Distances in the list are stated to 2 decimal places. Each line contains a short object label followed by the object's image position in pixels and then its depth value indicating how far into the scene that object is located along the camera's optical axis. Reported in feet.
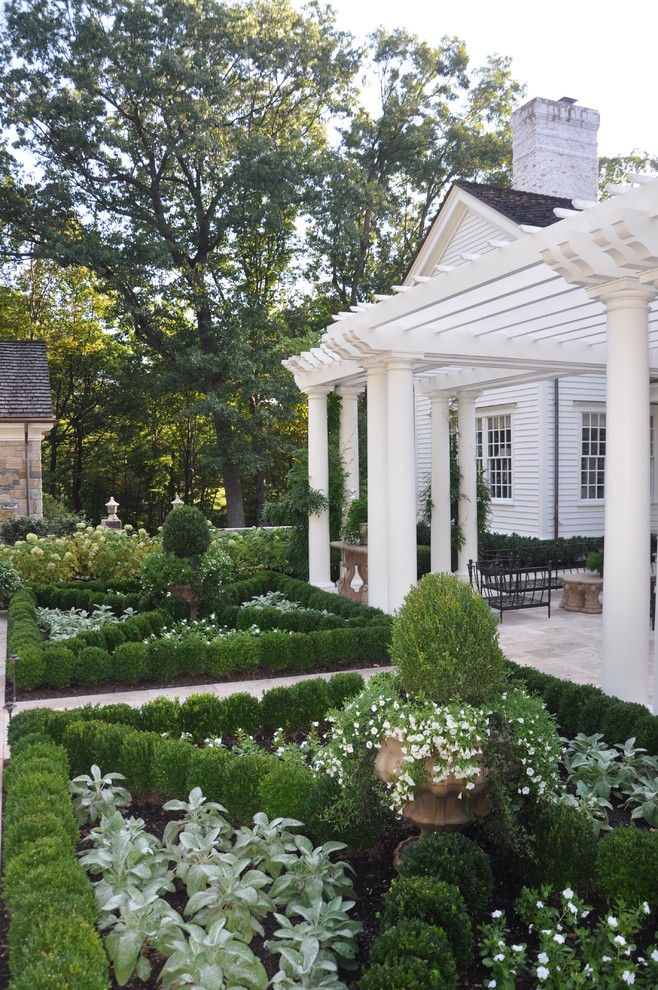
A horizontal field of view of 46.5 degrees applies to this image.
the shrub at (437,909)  9.57
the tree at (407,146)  76.89
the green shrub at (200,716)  18.03
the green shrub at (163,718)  17.79
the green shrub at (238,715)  18.28
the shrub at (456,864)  10.58
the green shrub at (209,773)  14.29
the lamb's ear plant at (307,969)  9.11
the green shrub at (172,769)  14.82
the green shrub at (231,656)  24.20
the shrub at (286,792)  13.39
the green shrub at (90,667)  23.32
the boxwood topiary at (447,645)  11.78
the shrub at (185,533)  30.09
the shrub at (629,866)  10.57
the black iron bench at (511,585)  31.81
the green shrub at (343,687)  19.52
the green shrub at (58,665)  23.07
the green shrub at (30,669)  22.82
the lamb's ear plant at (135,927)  9.62
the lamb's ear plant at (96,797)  14.08
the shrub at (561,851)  11.26
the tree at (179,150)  63.05
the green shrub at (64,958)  8.37
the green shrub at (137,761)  15.29
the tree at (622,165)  86.89
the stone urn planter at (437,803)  11.75
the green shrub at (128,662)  23.47
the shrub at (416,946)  8.89
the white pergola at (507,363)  17.69
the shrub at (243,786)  13.93
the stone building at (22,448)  54.44
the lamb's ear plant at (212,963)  9.20
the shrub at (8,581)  36.91
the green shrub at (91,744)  15.80
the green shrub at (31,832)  11.53
